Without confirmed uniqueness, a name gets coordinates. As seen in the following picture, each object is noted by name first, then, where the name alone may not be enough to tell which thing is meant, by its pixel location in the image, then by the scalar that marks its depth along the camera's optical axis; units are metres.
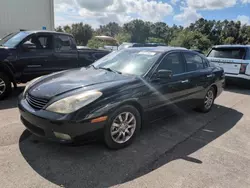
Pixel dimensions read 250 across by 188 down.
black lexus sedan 2.78
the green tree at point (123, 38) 40.91
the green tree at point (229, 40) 45.97
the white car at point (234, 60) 7.91
